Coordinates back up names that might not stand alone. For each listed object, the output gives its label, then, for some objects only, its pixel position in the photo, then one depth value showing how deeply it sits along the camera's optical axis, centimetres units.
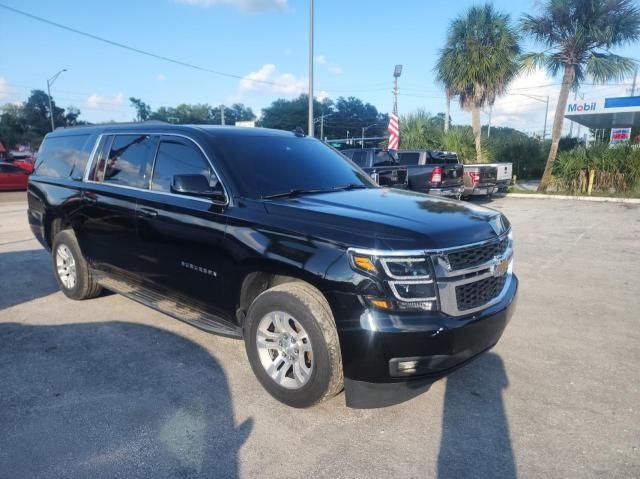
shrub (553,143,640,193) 1650
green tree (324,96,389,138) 11407
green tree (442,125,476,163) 2183
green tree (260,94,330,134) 9875
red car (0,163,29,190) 2189
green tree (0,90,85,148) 6334
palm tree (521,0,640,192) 1644
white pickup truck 1576
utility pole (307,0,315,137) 1606
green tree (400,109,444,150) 2388
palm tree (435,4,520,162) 2081
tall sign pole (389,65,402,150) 2020
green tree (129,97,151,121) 9612
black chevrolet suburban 272
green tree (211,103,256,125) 10736
